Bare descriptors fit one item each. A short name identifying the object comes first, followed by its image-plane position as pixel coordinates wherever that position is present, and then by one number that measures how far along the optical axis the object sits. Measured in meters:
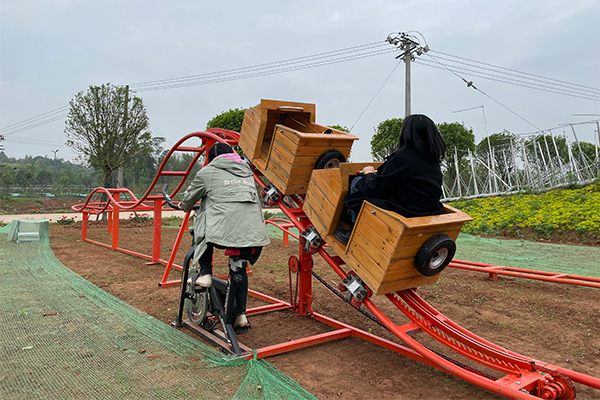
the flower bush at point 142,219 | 17.17
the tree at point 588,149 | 41.67
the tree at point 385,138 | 24.62
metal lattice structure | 20.17
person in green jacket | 3.48
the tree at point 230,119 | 23.23
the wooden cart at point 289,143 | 3.86
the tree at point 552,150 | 26.48
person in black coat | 3.05
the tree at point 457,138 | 25.86
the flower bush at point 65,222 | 16.11
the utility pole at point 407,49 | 15.44
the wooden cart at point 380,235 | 2.85
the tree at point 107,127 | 16.34
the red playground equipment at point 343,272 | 2.60
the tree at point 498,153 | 29.48
